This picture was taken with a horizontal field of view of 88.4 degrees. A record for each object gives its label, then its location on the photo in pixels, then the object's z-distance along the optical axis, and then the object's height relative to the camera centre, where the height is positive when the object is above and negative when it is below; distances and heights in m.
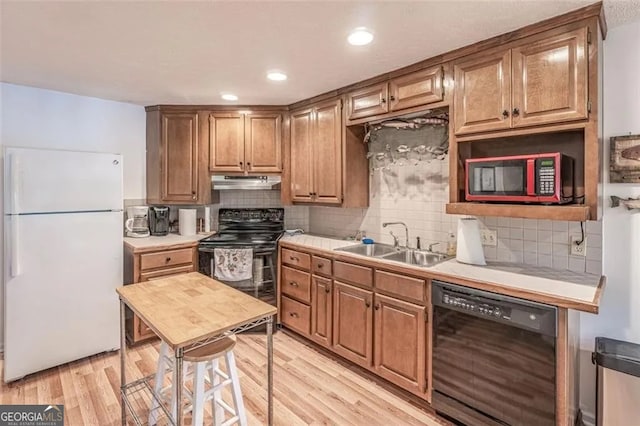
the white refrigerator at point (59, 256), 2.32 -0.34
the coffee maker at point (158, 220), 3.35 -0.09
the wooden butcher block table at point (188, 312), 1.35 -0.47
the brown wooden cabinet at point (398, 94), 2.18 +0.86
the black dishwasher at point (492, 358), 1.59 -0.78
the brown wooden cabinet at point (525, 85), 1.63 +0.69
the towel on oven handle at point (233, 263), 3.01 -0.47
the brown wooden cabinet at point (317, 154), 2.95 +0.55
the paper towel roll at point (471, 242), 2.12 -0.20
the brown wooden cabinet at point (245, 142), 3.37 +0.71
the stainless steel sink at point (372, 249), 2.81 -0.33
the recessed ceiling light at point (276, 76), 2.45 +1.04
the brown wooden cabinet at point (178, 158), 3.35 +0.55
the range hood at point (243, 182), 3.40 +0.31
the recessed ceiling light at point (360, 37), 1.81 +0.99
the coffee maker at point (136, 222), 3.25 -0.10
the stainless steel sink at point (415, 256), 2.61 -0.36
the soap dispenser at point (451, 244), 2.49 -0.25
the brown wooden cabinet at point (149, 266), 2.84 -0.49
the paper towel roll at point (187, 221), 3.42 -0.10
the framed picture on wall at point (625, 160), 1.75 +0.28
